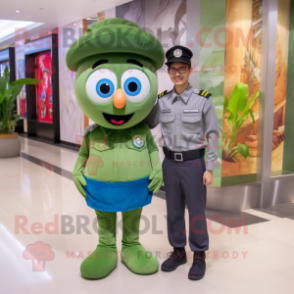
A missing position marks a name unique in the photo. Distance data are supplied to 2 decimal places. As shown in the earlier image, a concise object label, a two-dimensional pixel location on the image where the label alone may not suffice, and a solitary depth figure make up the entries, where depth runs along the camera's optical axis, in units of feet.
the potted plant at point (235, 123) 11.51
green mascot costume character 6.67
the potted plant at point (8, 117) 21.40
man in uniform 7.25
